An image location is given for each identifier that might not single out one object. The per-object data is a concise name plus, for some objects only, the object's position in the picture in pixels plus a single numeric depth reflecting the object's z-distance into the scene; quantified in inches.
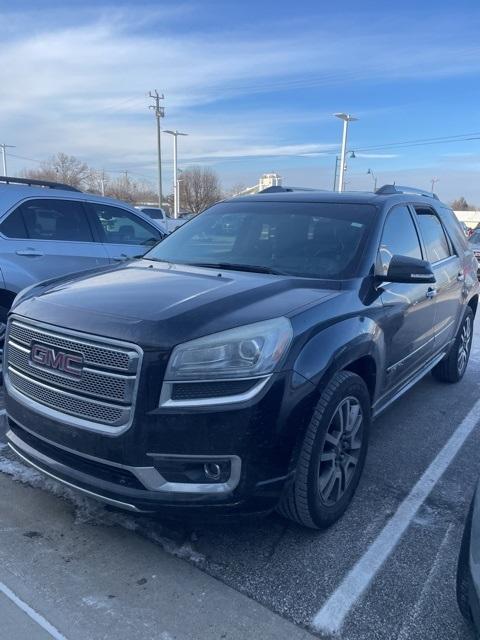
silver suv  197.5
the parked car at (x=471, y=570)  73.4
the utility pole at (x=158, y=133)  1882.4
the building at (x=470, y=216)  2505.4
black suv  89.9
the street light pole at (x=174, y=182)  1983.3
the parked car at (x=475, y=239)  633.7
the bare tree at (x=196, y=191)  2598.4
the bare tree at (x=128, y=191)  3107.8
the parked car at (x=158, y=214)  1000.3
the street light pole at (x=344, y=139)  1413.6
